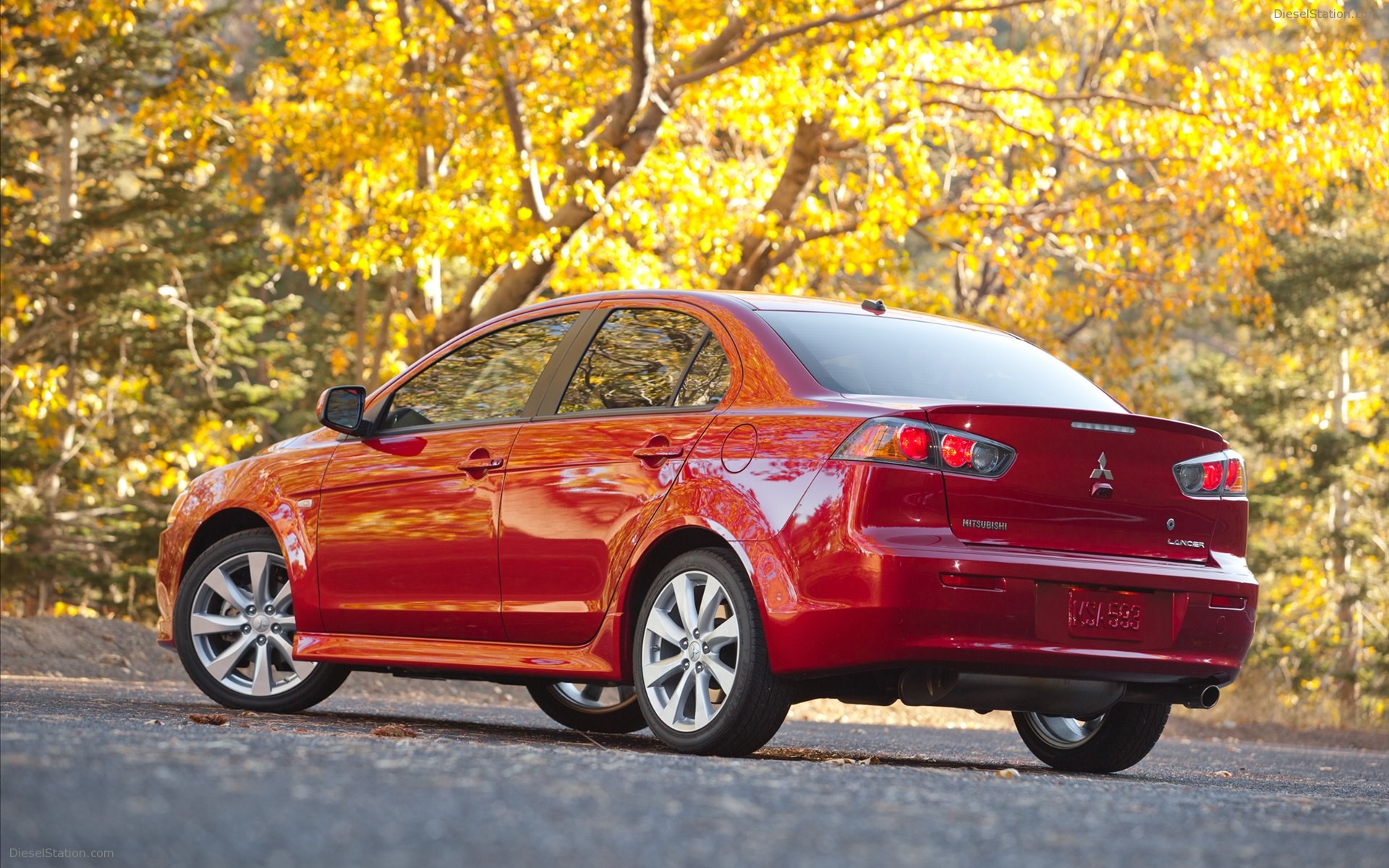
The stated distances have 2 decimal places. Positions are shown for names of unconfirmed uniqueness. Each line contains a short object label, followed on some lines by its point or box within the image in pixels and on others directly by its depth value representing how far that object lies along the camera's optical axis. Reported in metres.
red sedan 11.14
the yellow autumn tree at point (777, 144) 31.50
